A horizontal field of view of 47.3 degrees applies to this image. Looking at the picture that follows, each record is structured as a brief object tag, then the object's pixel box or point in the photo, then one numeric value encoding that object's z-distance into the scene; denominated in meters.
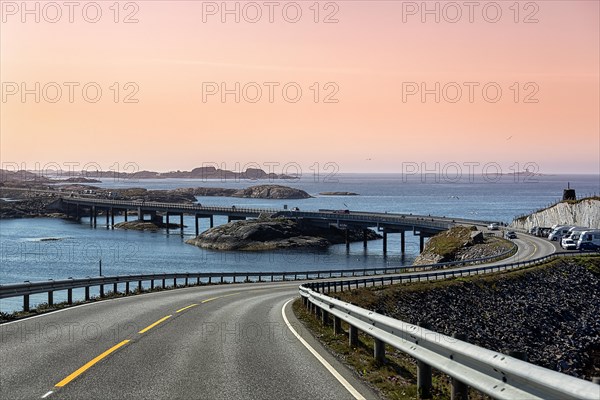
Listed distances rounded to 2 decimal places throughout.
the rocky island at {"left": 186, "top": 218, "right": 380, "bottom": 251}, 118.56
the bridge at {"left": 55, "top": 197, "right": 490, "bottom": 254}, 113.50
